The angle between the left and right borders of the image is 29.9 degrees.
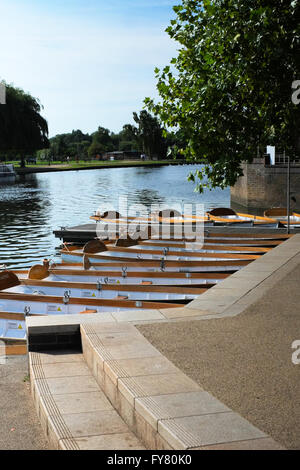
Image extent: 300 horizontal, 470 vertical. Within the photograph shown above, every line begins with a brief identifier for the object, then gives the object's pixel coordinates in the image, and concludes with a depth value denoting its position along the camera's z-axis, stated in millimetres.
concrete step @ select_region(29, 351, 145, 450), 4434
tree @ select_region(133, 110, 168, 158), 162875
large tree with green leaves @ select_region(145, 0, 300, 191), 9180
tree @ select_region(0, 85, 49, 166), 76250
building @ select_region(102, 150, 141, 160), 187375
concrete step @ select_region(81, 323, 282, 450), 3861
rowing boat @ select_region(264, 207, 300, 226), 23605
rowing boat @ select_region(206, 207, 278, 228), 22453
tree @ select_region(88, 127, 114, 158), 174750
